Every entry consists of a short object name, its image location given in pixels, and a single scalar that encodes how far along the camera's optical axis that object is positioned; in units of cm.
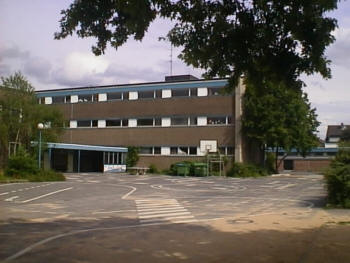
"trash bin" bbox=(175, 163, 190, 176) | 4644
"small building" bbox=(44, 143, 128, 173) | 5131
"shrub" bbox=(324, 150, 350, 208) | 1755
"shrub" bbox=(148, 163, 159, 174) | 5162
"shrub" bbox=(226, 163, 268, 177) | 4691
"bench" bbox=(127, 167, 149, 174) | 5042
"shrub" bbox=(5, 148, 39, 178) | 3259
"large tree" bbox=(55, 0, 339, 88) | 810
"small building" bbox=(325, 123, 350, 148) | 10070
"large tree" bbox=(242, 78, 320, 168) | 4912
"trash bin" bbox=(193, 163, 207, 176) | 4628
